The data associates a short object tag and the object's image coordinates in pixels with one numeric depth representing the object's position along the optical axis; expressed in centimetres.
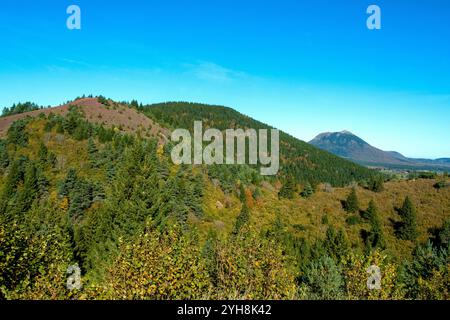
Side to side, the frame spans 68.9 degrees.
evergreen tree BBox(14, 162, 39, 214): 6057
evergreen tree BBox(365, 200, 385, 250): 5501
